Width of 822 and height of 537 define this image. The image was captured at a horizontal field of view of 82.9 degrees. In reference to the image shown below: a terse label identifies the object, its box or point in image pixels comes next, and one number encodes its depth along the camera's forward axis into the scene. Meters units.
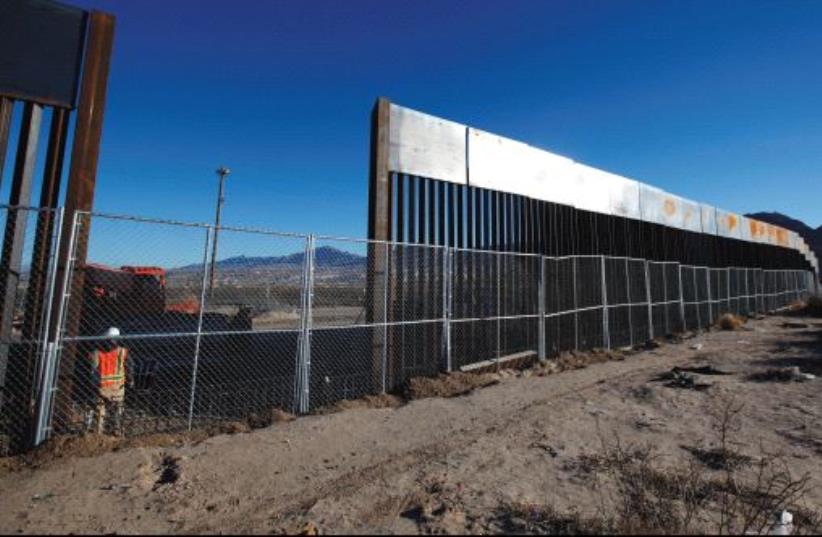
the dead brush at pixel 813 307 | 28.09
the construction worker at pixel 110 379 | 6.10
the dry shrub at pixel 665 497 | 3.51
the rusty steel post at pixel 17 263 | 5.74
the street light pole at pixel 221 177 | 30.11
